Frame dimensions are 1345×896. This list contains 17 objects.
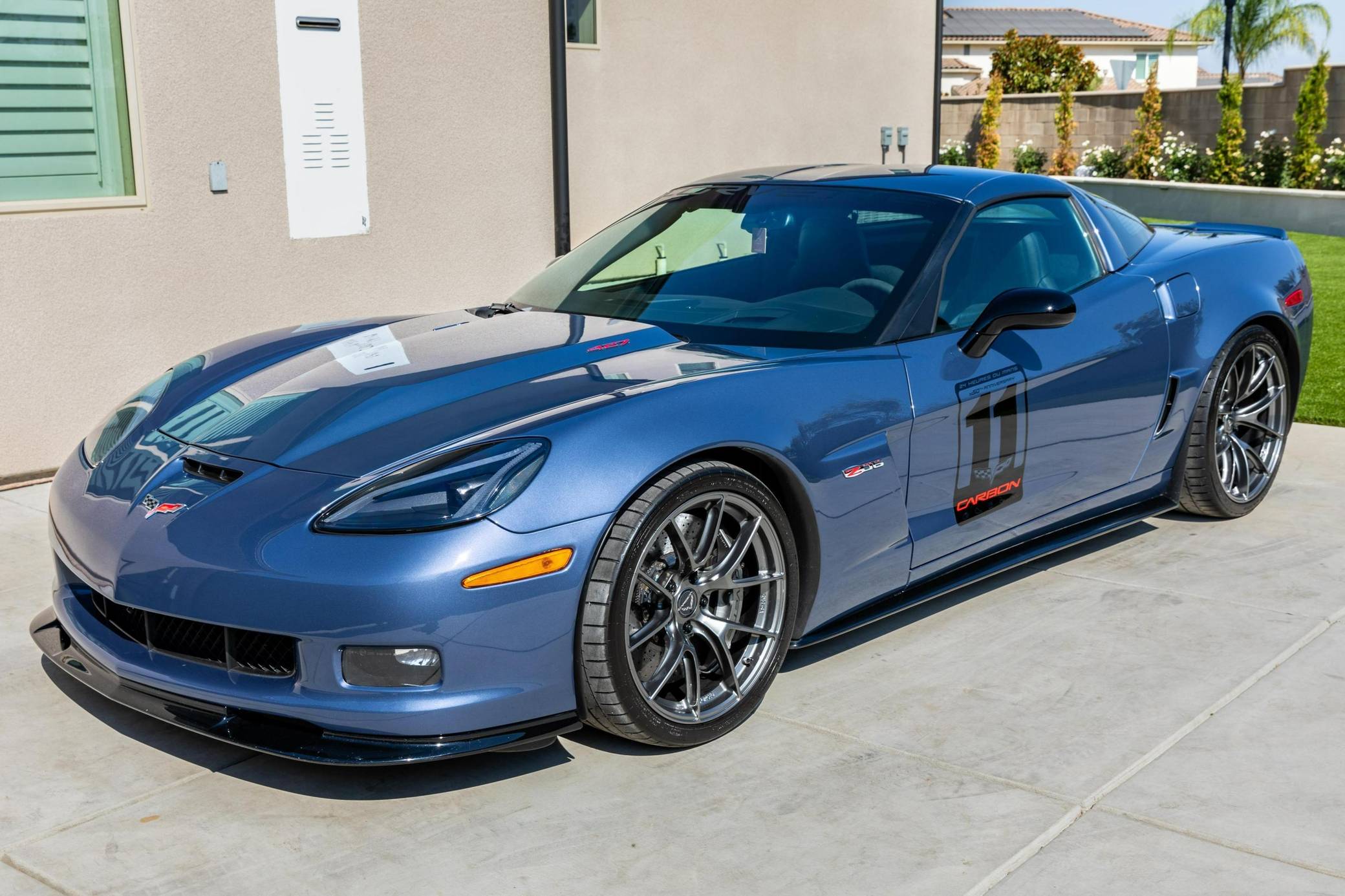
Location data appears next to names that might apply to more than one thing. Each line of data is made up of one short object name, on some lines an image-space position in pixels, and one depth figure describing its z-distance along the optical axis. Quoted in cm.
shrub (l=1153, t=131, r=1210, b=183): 2317
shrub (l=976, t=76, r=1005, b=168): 2798
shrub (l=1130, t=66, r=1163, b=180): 2428
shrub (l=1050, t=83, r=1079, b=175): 2652
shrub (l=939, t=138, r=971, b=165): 2842
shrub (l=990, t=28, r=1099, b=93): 4694
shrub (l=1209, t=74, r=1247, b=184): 2191
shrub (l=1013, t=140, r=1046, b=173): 2722
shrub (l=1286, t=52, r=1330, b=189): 2033
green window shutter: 608
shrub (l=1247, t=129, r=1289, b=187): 2117
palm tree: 3906
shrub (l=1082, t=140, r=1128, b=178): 2533
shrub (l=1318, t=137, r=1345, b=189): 1988
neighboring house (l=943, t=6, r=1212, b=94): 6981
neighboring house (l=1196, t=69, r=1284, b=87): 7375
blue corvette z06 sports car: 294
